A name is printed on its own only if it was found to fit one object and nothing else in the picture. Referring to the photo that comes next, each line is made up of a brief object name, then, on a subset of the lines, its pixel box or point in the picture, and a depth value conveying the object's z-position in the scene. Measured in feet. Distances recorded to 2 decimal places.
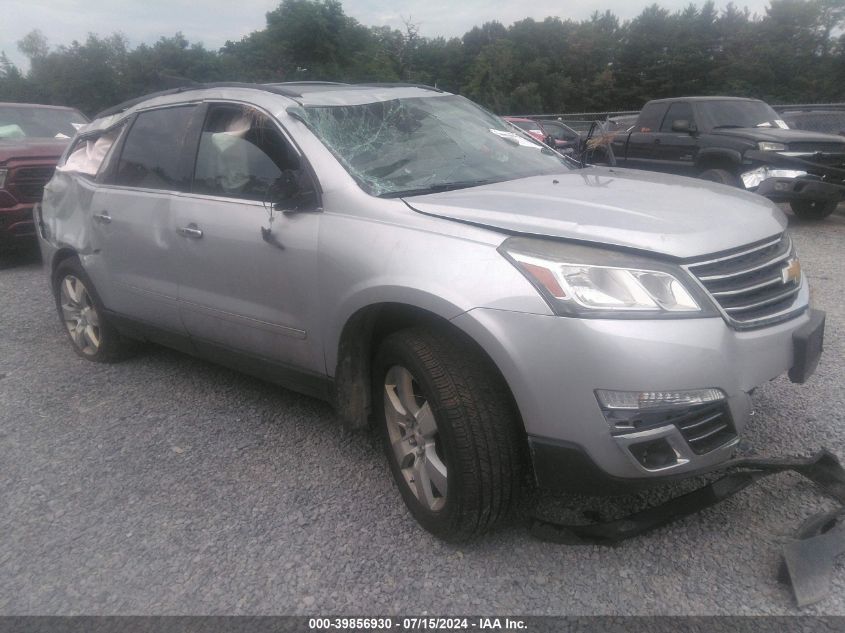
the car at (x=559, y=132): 63.79
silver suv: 7.14
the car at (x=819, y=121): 38.45
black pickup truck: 27.27
